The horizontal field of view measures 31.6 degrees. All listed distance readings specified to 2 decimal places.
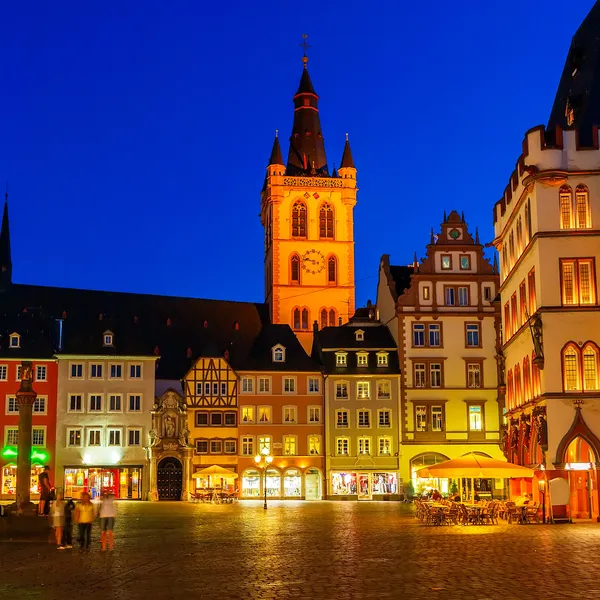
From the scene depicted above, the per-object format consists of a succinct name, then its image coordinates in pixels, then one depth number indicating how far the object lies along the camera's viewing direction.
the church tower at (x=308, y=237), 99.44
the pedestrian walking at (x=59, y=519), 27.28
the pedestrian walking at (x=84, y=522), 27.05
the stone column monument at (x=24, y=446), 32.06
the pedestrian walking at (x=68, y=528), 27.62
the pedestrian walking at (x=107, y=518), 26.98
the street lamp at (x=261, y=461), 69.54
